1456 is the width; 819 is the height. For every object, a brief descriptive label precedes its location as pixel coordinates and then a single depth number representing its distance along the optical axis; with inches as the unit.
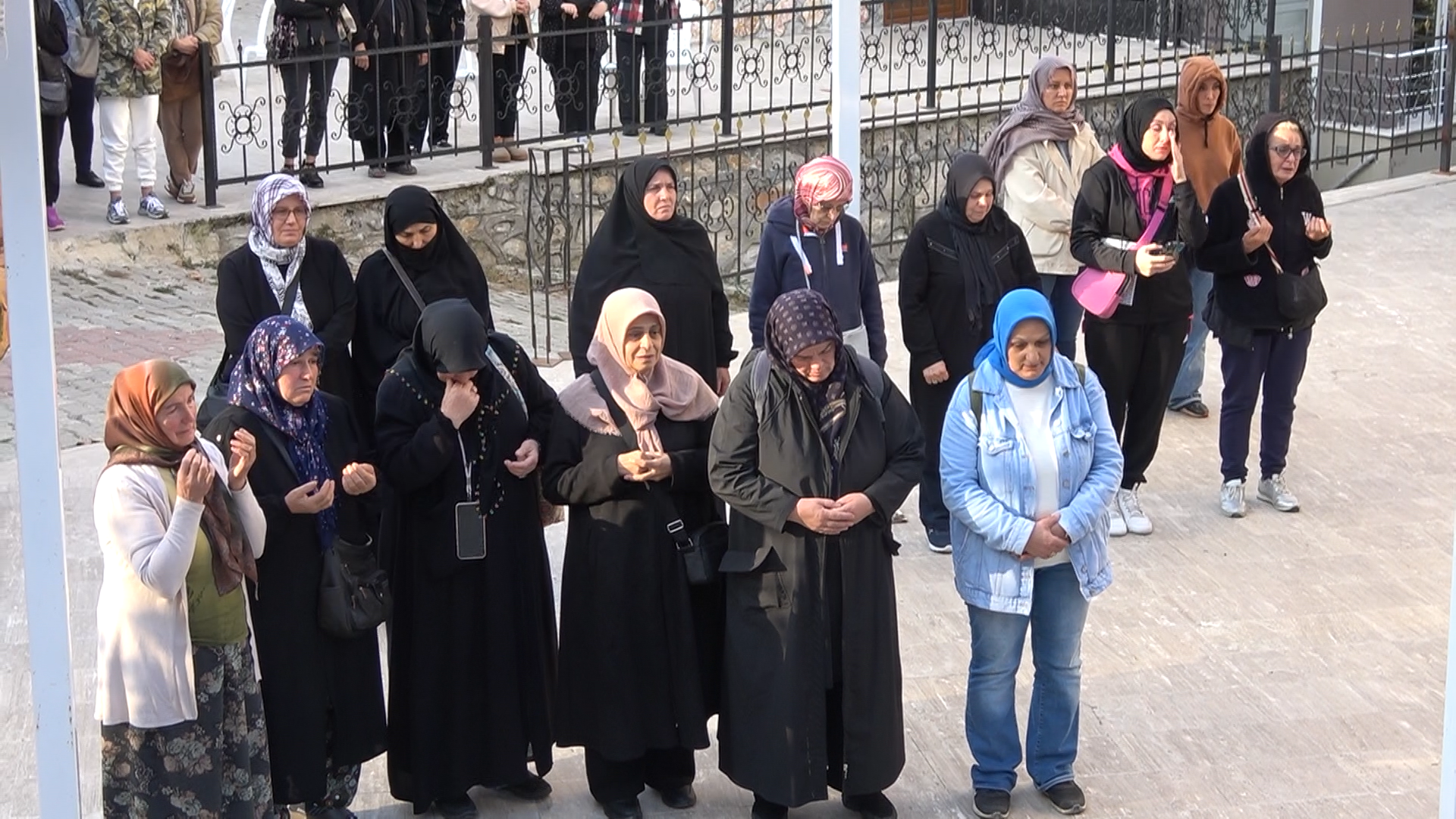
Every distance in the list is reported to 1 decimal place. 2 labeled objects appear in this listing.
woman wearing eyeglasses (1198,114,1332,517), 270.5
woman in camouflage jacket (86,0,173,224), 394.7
